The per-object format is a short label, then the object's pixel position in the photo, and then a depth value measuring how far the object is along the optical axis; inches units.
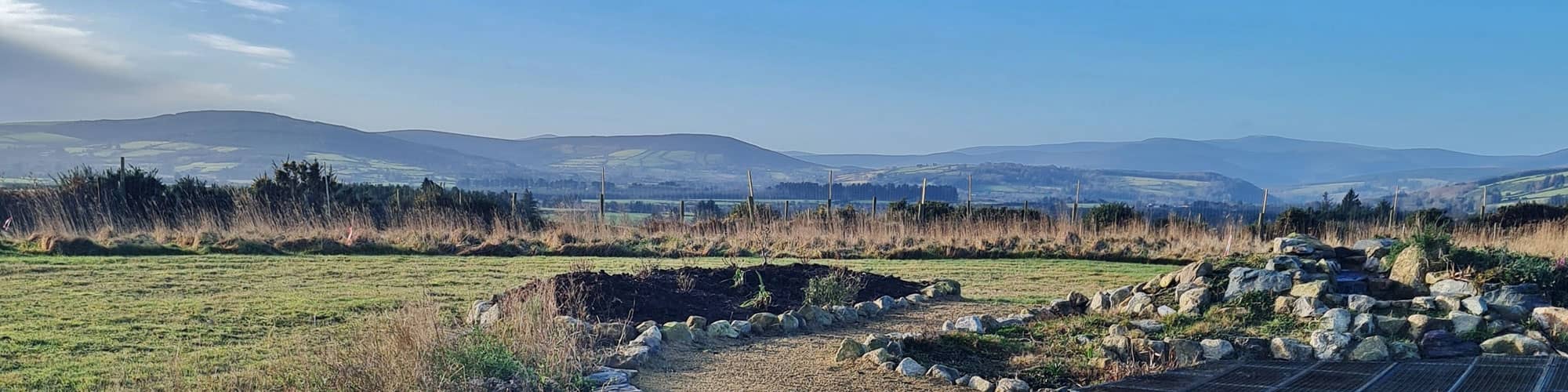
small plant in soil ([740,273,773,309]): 312.8
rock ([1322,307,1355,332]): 262.2
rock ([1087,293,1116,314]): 317.1
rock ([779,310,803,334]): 281.3
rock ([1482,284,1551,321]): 273.9
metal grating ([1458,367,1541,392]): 206.2
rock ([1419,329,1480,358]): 245.8
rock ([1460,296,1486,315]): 269.6
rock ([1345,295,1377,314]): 280.1
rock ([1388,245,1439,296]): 311.1
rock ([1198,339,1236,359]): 242.8
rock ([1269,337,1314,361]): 244.7
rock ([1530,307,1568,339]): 256.5
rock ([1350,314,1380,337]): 256.5
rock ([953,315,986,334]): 274.8
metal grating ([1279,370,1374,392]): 210.8
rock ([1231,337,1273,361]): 246.1
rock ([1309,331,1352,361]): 242.5
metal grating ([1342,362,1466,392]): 209.6
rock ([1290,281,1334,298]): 286.7
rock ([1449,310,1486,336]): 258.8
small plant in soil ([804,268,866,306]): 323.3
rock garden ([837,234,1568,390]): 237.6
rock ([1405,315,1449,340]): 255.0
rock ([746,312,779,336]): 279.3
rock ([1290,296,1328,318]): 276.4
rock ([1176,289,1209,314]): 296.0
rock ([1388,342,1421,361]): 242.8
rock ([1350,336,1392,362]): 240.5
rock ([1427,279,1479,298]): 288.0
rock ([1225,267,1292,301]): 299.7
